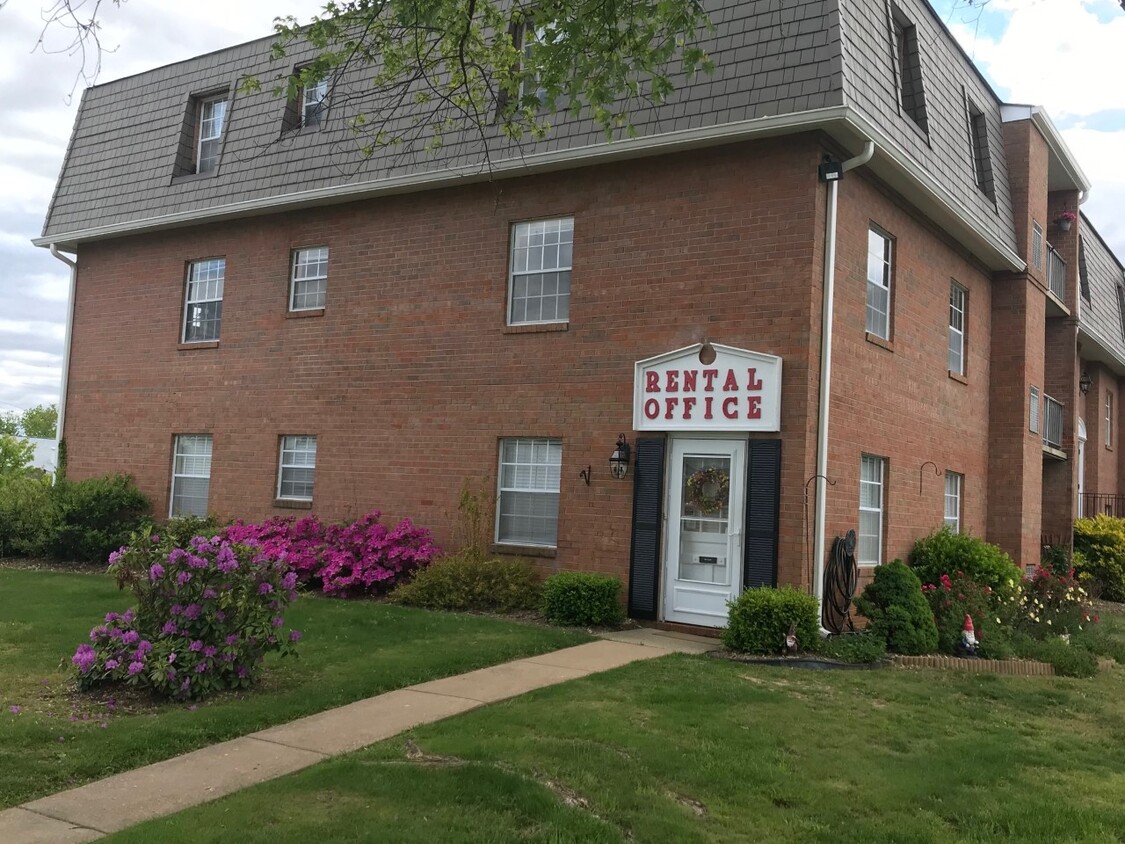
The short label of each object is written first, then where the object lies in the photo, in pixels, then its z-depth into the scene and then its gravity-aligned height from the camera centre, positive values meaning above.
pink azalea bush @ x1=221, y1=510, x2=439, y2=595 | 12.88 -0.86
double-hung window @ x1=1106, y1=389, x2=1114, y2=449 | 25.65 +2.95
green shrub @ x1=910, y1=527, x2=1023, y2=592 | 12.70 -0.52
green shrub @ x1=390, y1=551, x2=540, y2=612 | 11.93 -1.12
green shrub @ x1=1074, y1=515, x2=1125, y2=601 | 19.14 -0.57
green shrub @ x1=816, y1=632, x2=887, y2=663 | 9.62 -1.33
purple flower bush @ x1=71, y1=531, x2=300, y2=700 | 7.07 -1.08
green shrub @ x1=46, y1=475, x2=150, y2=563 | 15.80 -0.68
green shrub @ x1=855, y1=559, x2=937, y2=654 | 10.17 -0.99
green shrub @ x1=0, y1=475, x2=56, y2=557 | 16.28 -0.74
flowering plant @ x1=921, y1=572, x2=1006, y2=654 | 10.66 -1.02
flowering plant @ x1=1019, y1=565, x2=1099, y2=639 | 12.19 -1.08
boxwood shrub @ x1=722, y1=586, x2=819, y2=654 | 9.72 -1.11
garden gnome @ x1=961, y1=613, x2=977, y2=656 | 10.43 -1.27
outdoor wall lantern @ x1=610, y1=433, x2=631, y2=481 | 11.69 +0.53
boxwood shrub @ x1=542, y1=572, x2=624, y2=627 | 11.05 -1.13
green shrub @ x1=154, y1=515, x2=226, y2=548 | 13.74 -0.66
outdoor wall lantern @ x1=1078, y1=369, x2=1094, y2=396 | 22.30 +3.39
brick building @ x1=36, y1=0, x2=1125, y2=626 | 11.03 +2.66
